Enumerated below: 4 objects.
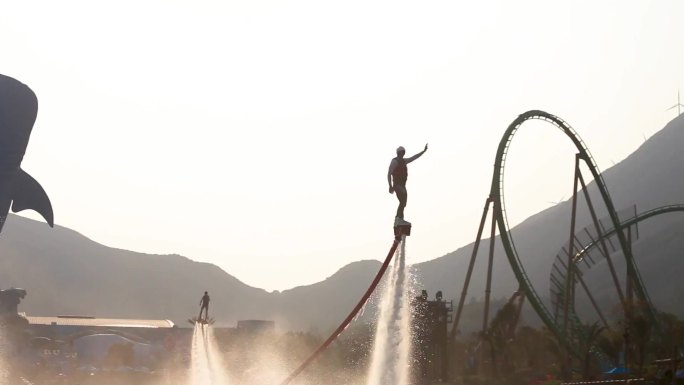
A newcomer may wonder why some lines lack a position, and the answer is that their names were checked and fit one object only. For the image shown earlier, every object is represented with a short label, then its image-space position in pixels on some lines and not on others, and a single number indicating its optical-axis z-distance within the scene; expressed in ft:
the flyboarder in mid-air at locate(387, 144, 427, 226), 74.74
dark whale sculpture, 120.67
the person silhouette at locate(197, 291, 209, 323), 118.43
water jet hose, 77.97
